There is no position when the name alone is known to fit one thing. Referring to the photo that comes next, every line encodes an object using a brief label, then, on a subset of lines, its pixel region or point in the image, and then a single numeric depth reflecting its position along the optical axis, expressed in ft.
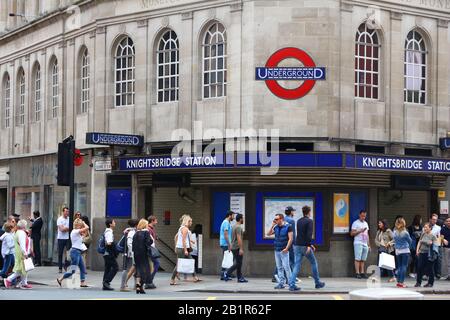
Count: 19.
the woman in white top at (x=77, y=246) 73.72
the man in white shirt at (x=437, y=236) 83.66
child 76.07
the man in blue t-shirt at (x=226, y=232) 80.69
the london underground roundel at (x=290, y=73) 84.69
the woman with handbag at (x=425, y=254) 74.74
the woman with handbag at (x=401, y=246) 75.25
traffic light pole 82.79
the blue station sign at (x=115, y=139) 89.15
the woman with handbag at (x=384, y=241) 82.94
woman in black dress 69.15
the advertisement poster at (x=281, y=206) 84.94
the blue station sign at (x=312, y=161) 82.02
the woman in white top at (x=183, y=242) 77.66
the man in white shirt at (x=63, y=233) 90.33
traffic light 83.20
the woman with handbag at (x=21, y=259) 74.69
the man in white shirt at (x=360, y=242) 84.12
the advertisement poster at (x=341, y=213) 85.15
